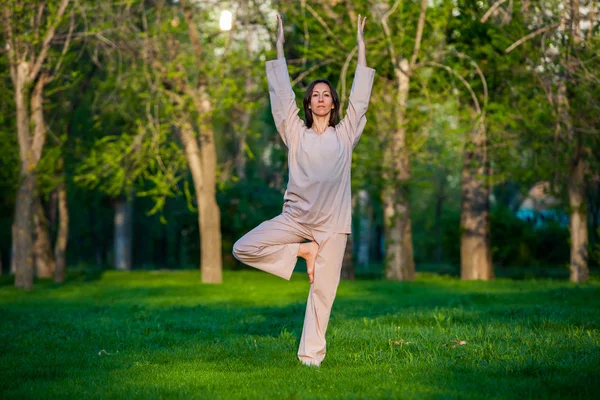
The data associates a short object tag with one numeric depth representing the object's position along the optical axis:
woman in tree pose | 14.08
